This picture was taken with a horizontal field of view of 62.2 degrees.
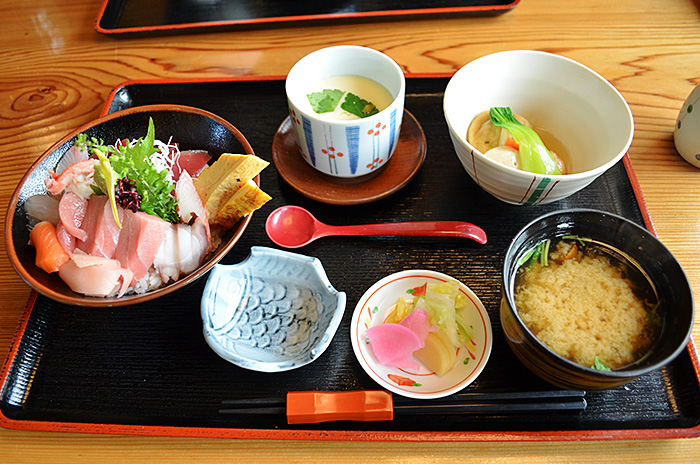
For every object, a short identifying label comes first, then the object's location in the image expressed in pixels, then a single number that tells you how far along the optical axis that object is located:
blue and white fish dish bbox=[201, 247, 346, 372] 0.37
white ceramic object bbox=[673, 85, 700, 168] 0.46
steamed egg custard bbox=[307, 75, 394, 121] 0.47
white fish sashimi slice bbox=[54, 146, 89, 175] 0.43
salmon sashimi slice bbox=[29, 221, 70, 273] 0.38
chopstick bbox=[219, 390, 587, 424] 0.36
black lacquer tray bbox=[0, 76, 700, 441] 0.36
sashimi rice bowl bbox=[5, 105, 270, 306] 0.38
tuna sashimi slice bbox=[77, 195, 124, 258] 0.39
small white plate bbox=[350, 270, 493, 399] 0.37
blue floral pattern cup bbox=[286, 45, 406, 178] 0.42
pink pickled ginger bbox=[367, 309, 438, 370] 0.37
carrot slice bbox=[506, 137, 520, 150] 0.44
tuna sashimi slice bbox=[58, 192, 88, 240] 0.40
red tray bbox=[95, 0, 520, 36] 0.61
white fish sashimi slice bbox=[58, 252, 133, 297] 0.38
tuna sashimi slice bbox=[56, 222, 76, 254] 0.39
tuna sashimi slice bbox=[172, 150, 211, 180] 0.45
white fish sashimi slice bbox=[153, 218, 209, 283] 0.39
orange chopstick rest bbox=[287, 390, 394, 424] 0.36
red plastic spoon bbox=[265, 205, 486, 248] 0.44
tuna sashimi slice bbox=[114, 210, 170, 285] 0.39
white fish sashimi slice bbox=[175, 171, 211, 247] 0.41
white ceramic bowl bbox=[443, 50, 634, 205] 0.41
